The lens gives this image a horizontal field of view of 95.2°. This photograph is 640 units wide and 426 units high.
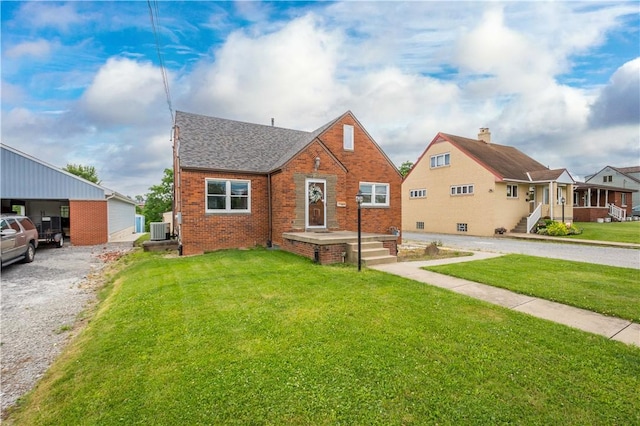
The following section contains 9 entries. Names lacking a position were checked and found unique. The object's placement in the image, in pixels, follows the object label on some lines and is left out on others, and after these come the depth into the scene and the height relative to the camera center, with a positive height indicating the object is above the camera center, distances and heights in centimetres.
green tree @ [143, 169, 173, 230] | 3734 +156
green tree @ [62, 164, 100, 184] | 5192 +775
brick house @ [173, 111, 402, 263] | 1121 +109
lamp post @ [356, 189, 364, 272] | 794 +22
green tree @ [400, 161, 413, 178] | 5103 +819
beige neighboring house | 2080 +167
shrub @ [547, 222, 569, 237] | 1888 -115
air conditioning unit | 1427 -89
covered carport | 1579 +107
